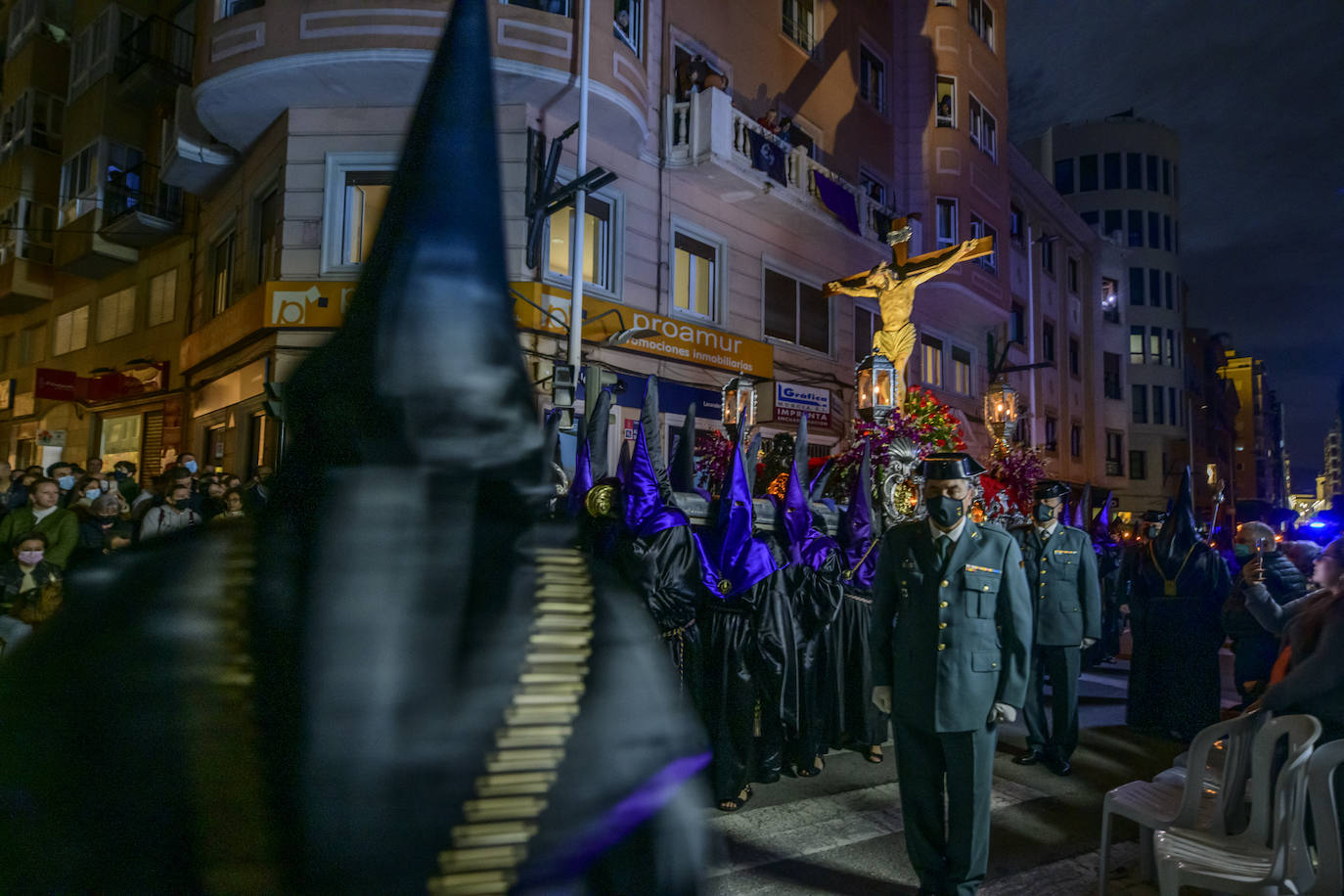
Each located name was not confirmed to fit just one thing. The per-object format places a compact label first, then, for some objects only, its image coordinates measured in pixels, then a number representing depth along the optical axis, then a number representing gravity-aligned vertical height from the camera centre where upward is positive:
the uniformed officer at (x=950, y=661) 4.04 -0.80
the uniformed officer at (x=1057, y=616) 6.71 -0.93
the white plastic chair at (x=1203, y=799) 3.82 -1.38
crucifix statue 11.98 +3.24
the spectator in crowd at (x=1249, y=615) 7.20 -0.91
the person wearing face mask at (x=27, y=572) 5.96 -0.71
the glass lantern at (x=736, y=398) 11.98 +1.51
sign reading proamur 12.10 +2.69
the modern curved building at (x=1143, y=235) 39.31 +13.49
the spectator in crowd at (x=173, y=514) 8.07 -0.31
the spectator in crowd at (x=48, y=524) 6.85 -0.38
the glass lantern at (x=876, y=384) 10.83 +1.58
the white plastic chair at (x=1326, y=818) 3.28 -1.20
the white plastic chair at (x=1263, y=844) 3.39 -1.44
